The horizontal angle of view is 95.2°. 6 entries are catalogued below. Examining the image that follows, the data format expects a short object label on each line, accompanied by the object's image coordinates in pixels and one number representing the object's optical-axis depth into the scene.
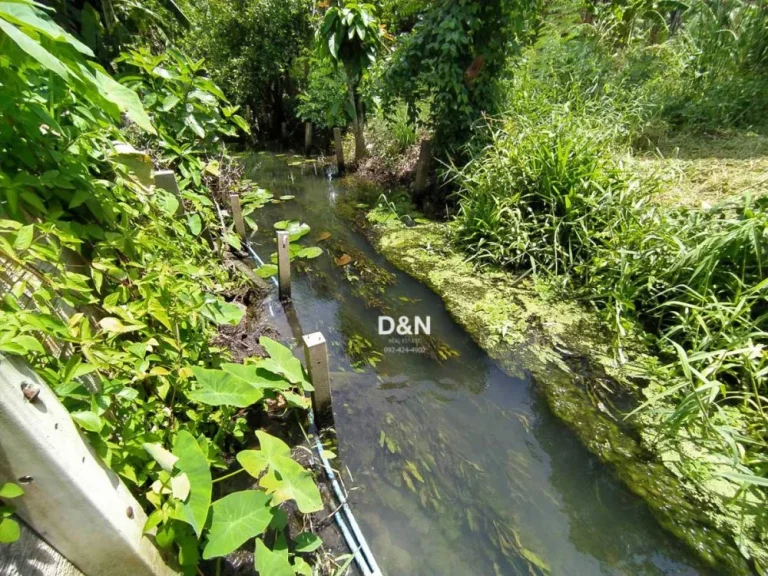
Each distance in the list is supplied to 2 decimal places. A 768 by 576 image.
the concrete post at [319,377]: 1.78
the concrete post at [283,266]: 2.88
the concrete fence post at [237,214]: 3.49
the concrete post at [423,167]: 5.09
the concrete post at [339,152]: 6.88
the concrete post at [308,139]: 8.45
